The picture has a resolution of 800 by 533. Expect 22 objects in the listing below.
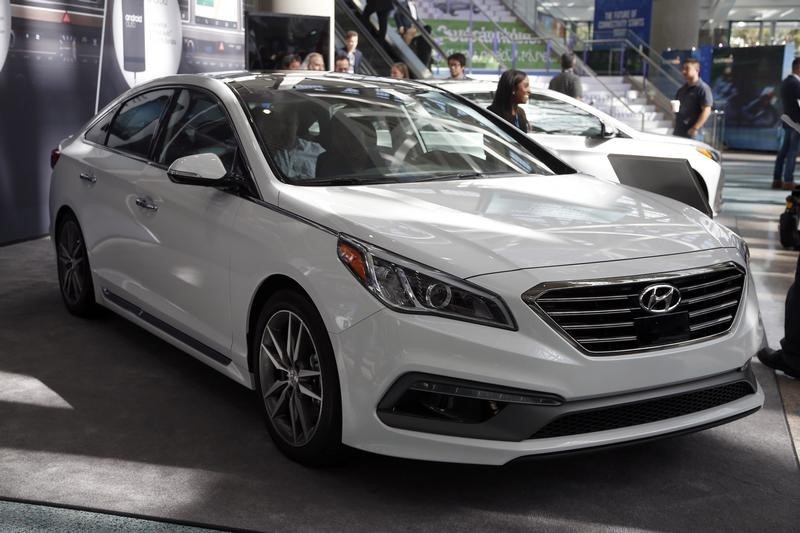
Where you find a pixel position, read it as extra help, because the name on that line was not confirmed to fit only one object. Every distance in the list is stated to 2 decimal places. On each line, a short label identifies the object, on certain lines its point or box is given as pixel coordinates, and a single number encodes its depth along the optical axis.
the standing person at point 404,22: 18.27
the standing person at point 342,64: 11.76
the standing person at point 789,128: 12.98
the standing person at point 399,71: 12.19
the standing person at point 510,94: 7.03
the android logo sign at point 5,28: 7.73
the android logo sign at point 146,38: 9.66
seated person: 3.77
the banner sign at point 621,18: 23.84
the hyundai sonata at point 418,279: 2.92
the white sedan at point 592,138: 8.92
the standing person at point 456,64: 12.00
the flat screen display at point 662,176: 8.34
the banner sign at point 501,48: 21.53
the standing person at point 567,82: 11.78
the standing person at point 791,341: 4.62
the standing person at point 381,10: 17.56
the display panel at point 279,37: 10.18
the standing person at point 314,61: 10.28
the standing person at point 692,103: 12.48
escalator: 17.44
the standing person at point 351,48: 12.65
